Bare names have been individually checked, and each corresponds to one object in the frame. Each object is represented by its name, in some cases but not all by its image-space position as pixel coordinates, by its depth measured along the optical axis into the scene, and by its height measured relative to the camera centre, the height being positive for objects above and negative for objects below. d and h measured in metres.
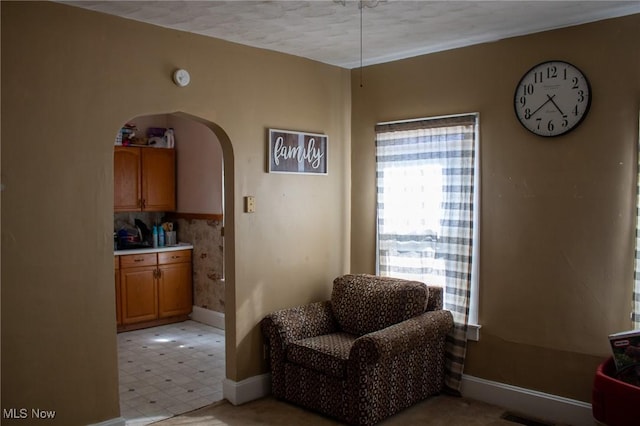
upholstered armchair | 3.26 -0.99
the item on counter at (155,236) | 6.11 -0.49
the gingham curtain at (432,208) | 3.81 -0.11
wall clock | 3.29 +0.58
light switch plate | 3.80 -0.08
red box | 2.63 -1.03
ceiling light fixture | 2.95 +1.02
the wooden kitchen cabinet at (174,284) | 5.89 -1.00
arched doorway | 3.78 -1.44
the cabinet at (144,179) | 5.85 +0.14
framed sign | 3.97 +0.30
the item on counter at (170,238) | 6.23 -0.52
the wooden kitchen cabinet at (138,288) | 5.59 -0.98
